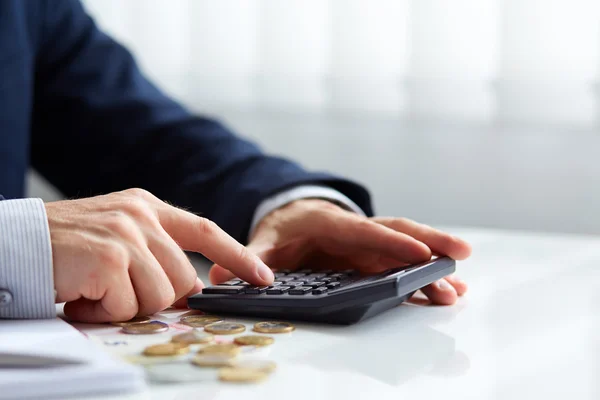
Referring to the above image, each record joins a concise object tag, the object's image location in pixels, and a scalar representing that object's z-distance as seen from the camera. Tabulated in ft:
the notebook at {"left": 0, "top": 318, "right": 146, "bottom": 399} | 2.15
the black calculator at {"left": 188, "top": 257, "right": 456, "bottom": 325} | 2.53
